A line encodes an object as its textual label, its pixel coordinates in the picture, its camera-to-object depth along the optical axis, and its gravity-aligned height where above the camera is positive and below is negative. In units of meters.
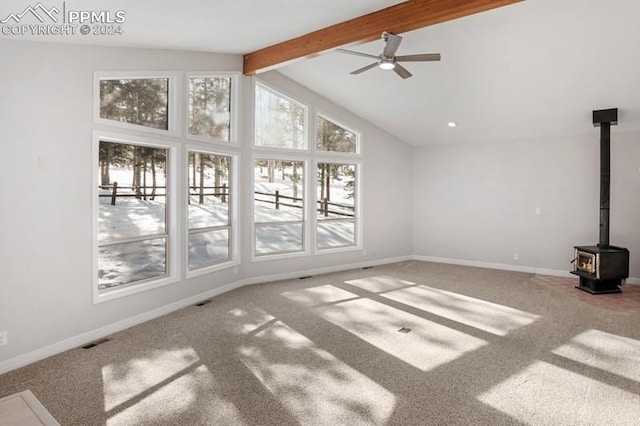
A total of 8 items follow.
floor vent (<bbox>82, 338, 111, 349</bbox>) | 3.70 -1.37
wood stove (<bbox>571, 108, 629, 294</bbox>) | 5.65 -0.72
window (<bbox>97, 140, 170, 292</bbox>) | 4.12 -0.12
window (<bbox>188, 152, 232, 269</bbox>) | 5.29 -0.08
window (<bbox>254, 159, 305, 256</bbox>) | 6.45 -0.05
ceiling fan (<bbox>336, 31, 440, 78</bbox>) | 3.91 +1.55
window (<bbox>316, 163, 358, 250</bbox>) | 7.32 -0.03
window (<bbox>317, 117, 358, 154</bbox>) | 7.24 +1.26
